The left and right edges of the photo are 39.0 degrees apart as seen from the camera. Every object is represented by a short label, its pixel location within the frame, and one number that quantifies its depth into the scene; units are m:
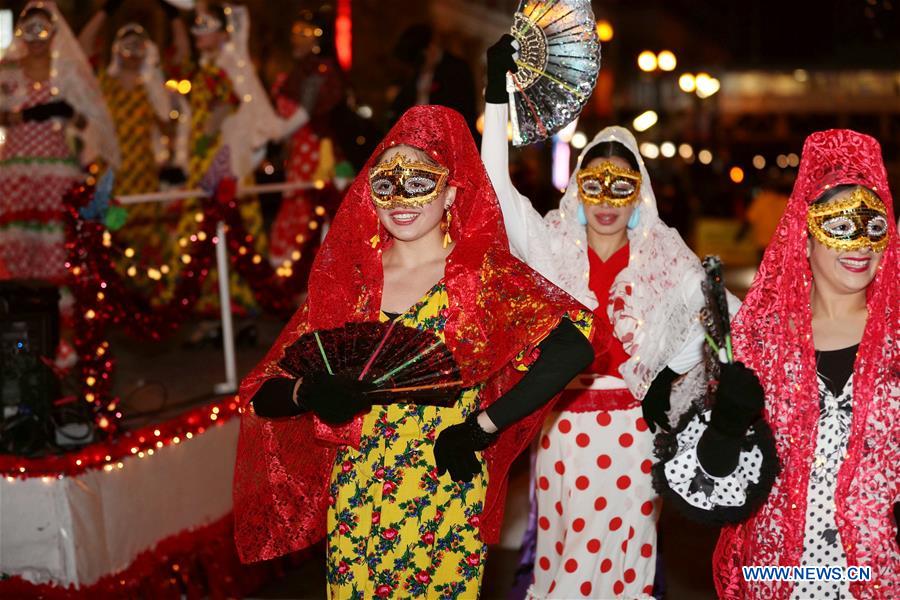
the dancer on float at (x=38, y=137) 8.98
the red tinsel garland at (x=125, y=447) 5.49
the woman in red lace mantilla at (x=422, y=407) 3.61
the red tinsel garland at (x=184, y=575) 5.37
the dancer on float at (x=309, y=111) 10.54
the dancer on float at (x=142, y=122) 11.16
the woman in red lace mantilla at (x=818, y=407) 3.44
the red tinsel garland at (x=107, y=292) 6.43
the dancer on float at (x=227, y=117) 10.18
